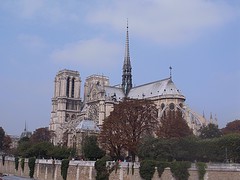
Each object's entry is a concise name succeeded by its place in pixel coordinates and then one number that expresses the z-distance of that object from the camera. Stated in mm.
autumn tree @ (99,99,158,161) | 53375
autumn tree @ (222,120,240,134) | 82631
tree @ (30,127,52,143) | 104106
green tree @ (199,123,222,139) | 65062
